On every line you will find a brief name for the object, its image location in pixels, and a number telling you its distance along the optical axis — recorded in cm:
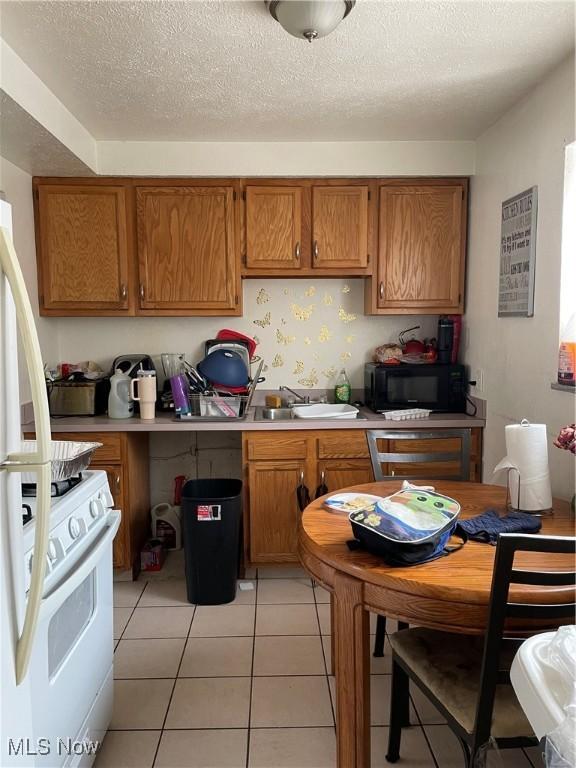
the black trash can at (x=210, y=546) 279
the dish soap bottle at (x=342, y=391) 348
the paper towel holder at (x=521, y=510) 176
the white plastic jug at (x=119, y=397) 306
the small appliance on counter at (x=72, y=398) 311
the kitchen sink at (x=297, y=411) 324
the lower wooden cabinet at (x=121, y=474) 295
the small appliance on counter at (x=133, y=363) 332
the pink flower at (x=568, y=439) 163
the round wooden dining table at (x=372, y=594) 128
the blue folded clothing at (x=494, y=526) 158
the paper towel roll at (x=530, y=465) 174
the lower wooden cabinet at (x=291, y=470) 300
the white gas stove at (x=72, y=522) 134
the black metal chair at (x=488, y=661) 118
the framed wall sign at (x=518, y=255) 238
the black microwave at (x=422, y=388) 320
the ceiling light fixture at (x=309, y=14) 170
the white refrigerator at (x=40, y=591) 110
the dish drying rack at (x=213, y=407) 306
